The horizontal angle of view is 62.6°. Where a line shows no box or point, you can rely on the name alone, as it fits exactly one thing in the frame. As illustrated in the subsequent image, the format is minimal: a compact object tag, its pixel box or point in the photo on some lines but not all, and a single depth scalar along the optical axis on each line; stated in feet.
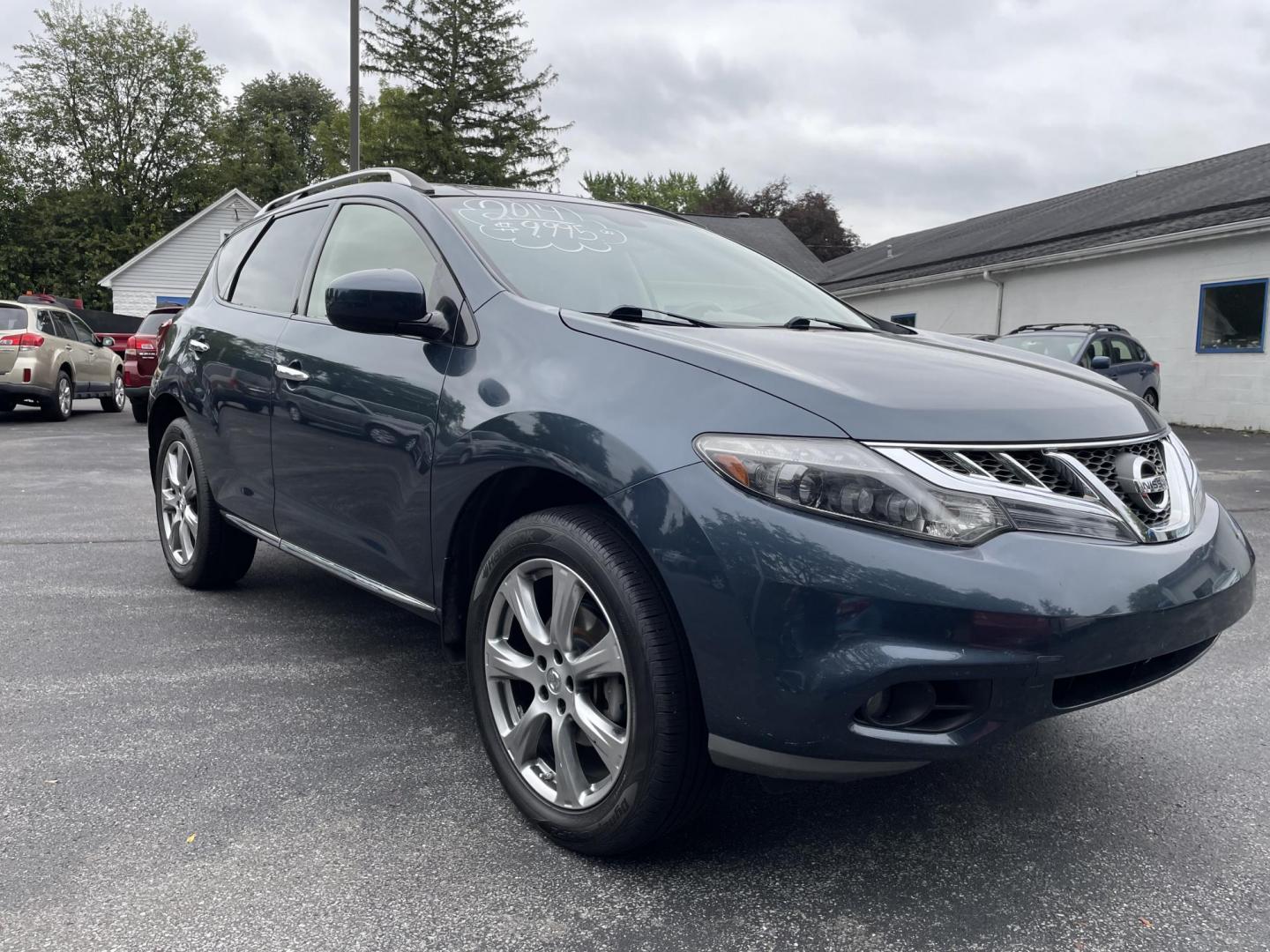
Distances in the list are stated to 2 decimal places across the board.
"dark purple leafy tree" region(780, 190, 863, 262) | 180.96
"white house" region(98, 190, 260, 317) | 130.82
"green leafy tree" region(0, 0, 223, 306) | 153.48
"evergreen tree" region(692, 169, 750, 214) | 194.90
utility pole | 54.49
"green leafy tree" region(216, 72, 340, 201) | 172.65
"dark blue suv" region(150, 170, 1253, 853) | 6.56
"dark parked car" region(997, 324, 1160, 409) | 46.80
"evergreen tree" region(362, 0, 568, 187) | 124.98
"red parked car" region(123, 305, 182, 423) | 48.32
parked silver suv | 46.24
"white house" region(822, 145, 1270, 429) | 53.57
